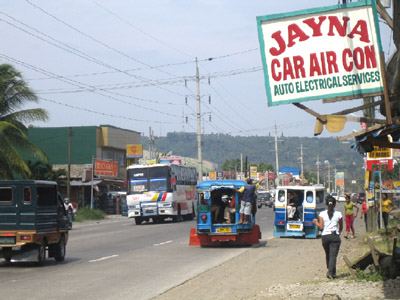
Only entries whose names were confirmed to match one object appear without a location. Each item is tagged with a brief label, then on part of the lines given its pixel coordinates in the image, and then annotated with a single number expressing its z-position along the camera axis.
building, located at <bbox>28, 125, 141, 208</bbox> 71.88
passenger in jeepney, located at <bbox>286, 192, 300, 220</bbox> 28.05
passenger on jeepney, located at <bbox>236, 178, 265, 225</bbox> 23.11
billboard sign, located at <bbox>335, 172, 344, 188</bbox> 147.88
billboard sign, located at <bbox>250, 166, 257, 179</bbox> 125.46
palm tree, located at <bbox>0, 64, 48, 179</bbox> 37.19
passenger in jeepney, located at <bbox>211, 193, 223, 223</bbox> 23.85
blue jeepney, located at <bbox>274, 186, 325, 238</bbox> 27.59
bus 42.78
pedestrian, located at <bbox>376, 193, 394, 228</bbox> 27.52
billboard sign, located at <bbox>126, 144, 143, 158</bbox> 79.81
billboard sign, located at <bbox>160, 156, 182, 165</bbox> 78.49
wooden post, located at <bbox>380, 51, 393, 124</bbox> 9.38
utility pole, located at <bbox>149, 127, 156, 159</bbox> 89.88
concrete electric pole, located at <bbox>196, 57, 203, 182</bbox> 59.34
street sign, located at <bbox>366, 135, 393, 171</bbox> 26.16
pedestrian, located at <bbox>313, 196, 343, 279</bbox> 14.13
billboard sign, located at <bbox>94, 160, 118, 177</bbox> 66.06
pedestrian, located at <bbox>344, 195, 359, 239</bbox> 27.08
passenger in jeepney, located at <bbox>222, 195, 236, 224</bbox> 23.66
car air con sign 10.26
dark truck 17.70
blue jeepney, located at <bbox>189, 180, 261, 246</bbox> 23.48
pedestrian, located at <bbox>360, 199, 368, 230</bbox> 35.20
